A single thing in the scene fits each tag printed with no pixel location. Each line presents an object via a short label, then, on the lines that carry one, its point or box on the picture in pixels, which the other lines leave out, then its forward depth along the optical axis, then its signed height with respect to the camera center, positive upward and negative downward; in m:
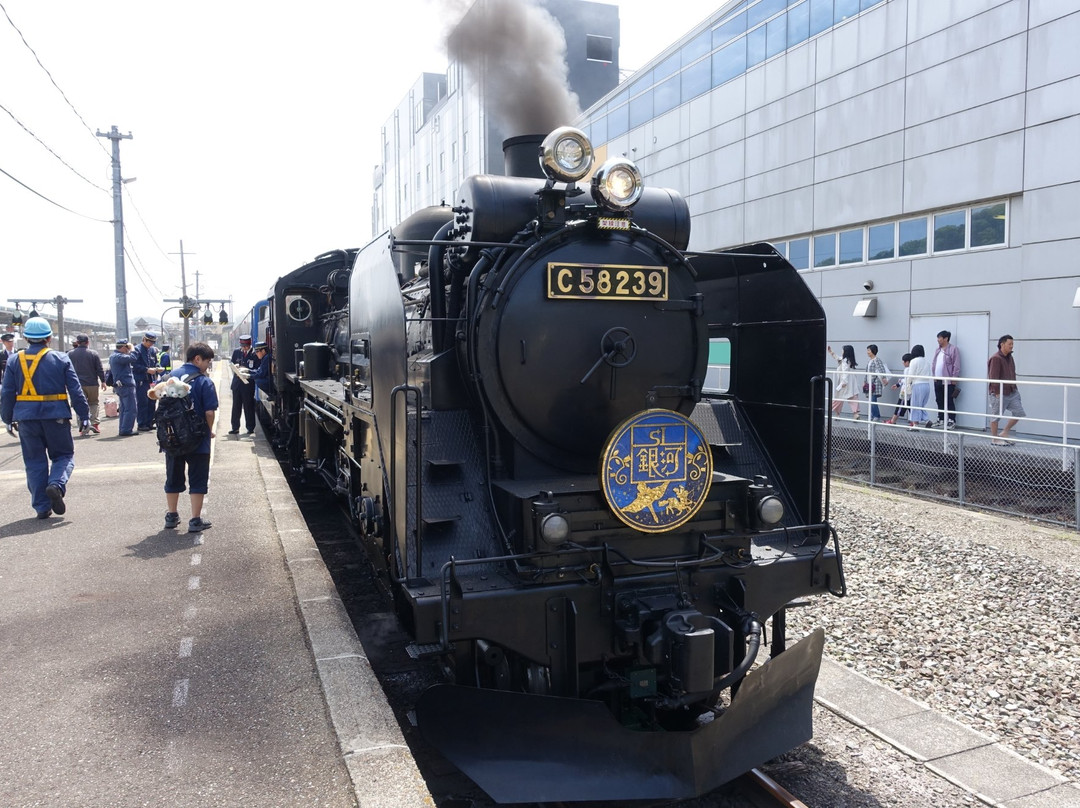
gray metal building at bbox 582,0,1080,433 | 11.78 +3.82
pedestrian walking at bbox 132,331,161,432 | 12.94 -0.21
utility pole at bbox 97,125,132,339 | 17.89 +2.99
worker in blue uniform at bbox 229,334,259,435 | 12.65 -0.53
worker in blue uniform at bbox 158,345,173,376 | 15.18 +0.07
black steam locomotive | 3.14 -0.62
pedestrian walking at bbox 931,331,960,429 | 11.70 -0.08
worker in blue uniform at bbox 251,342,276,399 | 11.39 -0.14
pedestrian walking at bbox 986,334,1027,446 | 10.08 -0.37
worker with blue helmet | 6.67 -0.39
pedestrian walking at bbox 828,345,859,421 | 12.64 -0.36
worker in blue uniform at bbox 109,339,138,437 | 11.96 -0.37
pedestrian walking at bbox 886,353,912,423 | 11.79 -0.51
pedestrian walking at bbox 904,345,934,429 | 11.65 -0.43
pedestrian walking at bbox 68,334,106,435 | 11.96 -0.02
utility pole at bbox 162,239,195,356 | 28.25 +2.84
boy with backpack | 6.09 -0.53
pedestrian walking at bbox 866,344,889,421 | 12.61 -0.12
